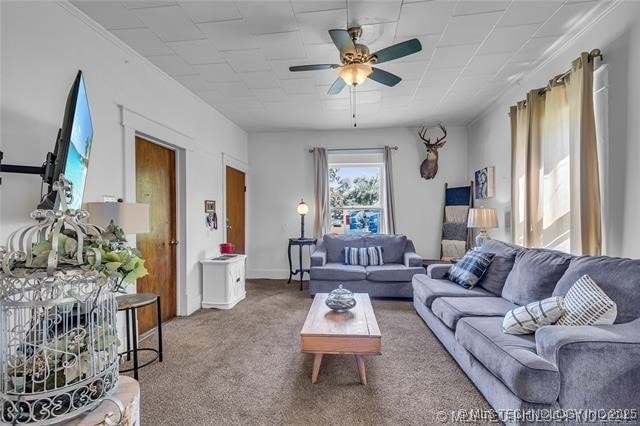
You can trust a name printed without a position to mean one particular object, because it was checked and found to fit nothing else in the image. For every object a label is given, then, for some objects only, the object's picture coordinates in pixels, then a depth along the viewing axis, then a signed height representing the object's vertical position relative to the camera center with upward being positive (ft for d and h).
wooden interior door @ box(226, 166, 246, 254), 16.99 +0.40
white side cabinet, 13.41 -3.04
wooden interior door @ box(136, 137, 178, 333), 10.61 -0.42
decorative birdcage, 2.95 -1.18
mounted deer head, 17.78 +3.32
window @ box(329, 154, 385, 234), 19.07 +1.17
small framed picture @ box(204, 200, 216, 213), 14.21 +0.39
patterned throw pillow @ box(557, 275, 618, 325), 5.82 -1.88
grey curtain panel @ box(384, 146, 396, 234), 18.31 +1.07
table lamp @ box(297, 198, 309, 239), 18.02 +0.12
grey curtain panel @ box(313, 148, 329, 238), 18.75 +1.51
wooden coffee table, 7.22 -2.99
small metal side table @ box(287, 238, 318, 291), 17.76 -1.76
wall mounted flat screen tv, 5.44 +1.26
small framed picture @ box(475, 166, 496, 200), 14.78 +1.41
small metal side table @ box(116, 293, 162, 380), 7.56 -2.79
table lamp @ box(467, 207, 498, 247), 13.15 -0.31
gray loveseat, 14.24 -2.96
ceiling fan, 7.59 +4.07
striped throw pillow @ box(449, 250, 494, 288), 10.43 -2.00
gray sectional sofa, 5.15 -2.63
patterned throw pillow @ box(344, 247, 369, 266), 15.70 -2.25
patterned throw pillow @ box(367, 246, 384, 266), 15.65 -2.24
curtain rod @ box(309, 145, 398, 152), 18.55 +3.88
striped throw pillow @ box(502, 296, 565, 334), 6.33 -2.23
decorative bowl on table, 8.80 -2.57
